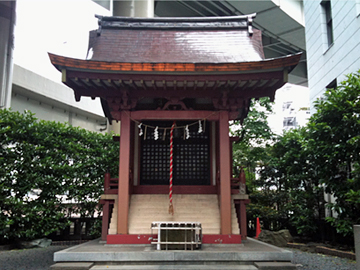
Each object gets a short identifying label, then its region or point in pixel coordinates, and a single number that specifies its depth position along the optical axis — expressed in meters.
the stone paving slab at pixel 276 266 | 6.58
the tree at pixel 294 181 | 11.69
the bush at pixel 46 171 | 10.30
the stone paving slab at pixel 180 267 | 6.58
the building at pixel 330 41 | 11.16
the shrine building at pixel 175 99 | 7.82
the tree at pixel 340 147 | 8.96
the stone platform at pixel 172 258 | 6.78
